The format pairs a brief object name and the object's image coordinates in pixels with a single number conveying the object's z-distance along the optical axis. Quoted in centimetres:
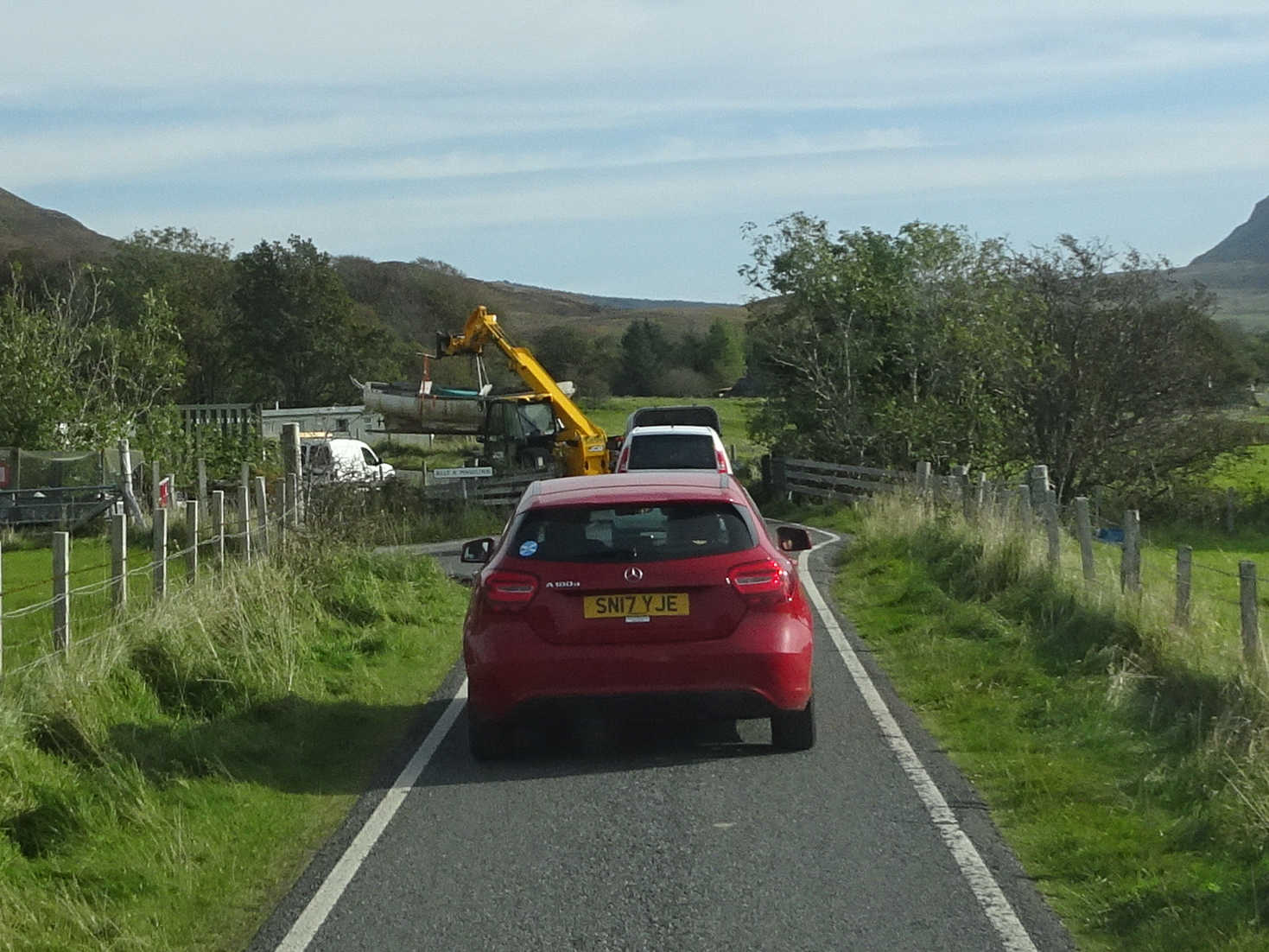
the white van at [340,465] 2122
